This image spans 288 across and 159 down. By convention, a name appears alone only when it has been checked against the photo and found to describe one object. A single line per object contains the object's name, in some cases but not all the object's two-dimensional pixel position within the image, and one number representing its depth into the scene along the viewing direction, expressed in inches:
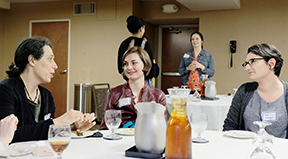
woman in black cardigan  61.5
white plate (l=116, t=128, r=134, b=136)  60.8
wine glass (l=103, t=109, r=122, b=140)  56.8
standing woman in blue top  160.1
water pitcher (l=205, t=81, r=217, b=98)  126.4
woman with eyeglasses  74.7
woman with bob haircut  84.1
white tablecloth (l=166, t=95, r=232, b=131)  111.5
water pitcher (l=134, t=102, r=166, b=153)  45.1
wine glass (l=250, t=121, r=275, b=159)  41.1
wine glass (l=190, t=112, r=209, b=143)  54.0
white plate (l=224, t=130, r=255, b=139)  59.6
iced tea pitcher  41.9
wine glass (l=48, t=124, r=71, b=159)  41.1
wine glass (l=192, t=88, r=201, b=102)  117.8
